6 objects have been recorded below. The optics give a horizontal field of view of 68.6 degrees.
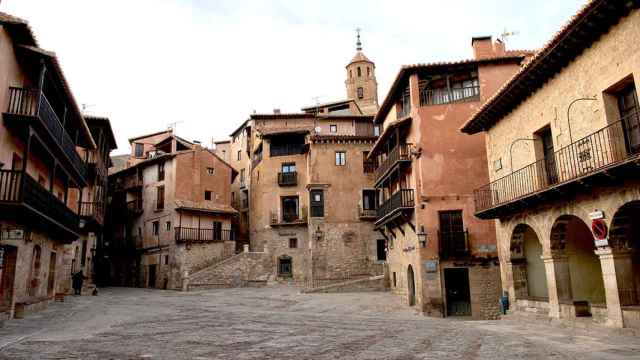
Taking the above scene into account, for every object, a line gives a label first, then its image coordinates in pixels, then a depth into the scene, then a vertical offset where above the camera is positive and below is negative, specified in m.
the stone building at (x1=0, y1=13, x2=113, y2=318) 14.56 +4.43
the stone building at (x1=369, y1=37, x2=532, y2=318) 22.12 +4.10
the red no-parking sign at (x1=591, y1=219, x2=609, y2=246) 11.55 +0.78
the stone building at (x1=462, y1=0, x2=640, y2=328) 11.29 +2.68
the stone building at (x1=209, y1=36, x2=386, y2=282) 36.34 +6.03
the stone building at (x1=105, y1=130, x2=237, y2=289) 36.25 +4.81
